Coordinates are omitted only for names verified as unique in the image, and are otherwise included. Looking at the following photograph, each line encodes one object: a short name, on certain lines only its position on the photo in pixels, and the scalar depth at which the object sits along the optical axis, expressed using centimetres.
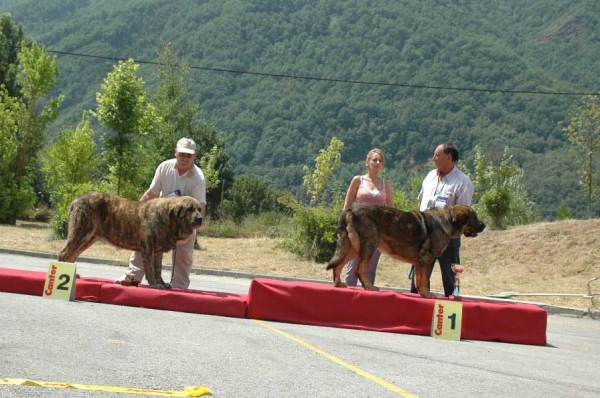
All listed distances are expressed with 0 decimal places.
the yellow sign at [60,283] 1038
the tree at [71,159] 3916
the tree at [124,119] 3045
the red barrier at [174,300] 1046
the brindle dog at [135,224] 1036
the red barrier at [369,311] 1038
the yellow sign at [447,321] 1023
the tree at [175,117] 6006
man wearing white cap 1110
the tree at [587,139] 4603
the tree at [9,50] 6197
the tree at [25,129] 4184
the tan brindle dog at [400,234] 1042
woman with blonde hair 1192
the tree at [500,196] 3288
